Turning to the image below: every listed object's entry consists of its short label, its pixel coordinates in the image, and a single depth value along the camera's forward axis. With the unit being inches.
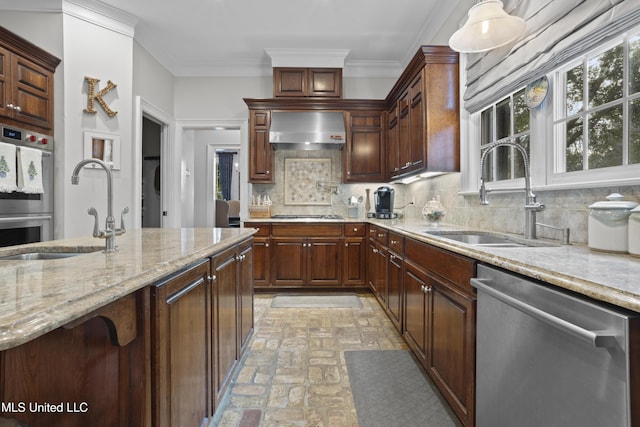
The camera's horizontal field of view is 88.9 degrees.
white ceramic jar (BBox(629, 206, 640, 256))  44.0
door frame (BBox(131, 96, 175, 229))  175.9
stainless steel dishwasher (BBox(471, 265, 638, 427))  28.2
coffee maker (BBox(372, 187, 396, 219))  154.7
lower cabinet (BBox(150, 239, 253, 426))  38.5
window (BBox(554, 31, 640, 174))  55.0
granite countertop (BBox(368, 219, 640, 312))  28.9
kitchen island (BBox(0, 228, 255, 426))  26.5
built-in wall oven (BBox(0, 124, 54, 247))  102.3
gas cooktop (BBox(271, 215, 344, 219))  171.4
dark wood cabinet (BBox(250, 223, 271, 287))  150.5
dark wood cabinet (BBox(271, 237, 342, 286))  151.3
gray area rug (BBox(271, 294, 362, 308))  135.7
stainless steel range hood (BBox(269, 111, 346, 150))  156.5
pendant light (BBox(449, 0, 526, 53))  65.6
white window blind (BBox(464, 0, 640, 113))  50.9
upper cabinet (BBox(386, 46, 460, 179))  106.3
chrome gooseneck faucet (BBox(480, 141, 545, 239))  65.3
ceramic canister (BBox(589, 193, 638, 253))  47.1
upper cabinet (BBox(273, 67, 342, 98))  164.1
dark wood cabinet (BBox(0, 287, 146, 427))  35.4
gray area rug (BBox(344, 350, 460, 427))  63.7
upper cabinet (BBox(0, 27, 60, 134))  103.6
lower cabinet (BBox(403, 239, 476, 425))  54.2
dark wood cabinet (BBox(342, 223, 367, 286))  152.3
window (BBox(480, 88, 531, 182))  84.0
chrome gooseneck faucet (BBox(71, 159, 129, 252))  49.3
